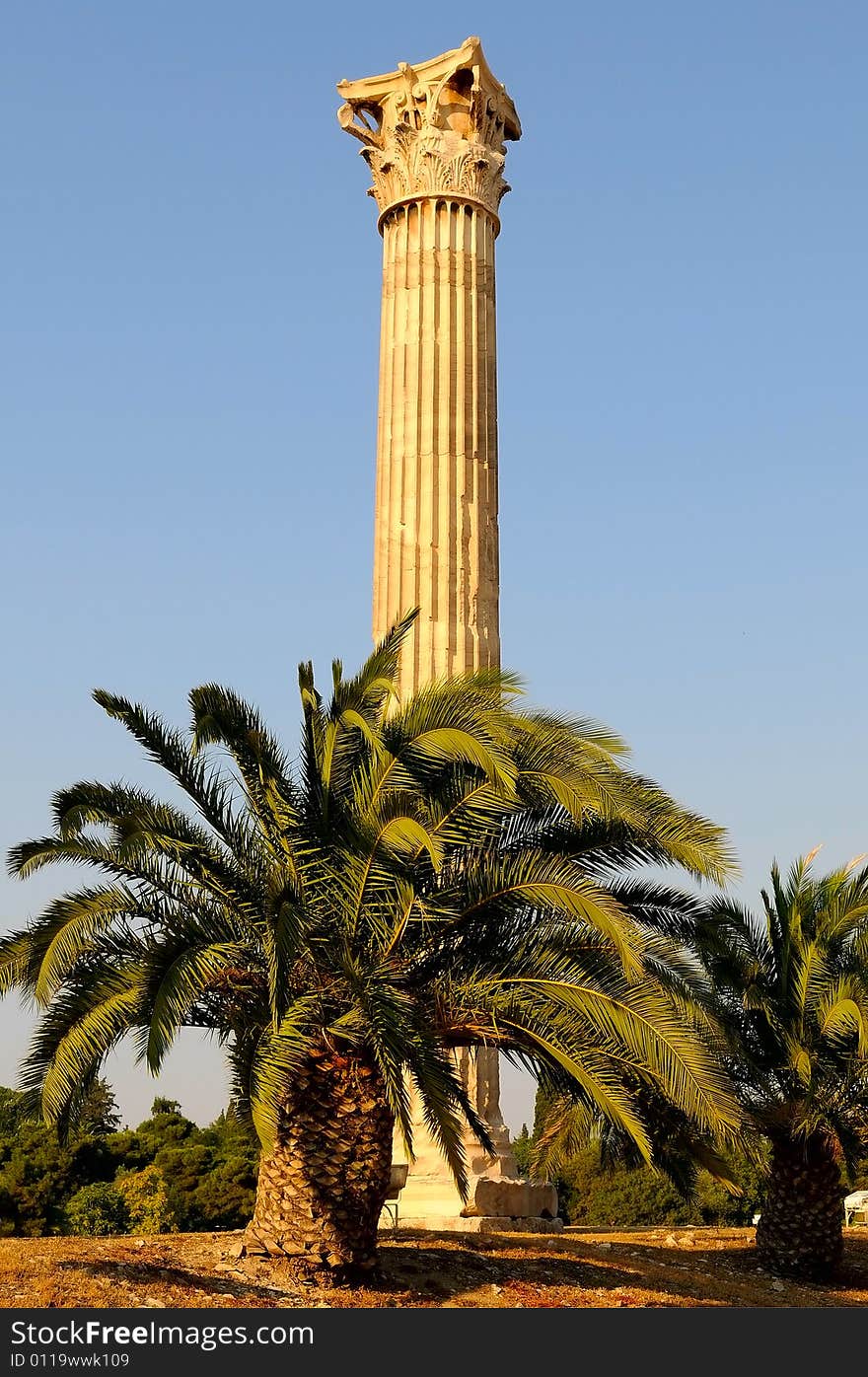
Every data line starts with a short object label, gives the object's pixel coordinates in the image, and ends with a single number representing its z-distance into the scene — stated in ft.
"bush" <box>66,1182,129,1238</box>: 82.94
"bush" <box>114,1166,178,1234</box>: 83.20
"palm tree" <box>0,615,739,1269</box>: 42.65
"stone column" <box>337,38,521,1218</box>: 66.74
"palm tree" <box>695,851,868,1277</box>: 57.57
